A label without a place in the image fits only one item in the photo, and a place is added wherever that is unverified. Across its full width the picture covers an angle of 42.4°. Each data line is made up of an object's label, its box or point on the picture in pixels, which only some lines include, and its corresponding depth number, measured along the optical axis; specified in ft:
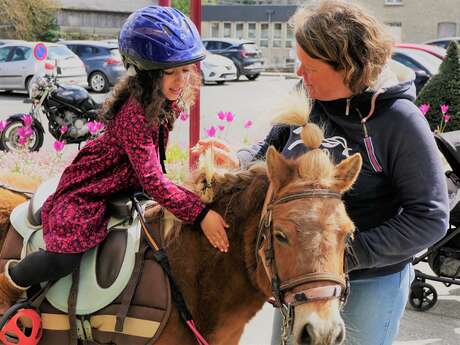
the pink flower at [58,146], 19.89
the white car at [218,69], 75.56
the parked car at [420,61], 51.88
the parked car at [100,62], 66.23
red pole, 18.52
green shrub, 30.78
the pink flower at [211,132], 17.73
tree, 100.07
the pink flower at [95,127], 20.92
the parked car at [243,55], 83.66
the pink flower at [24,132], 22.68
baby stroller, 15.20
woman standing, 7.13
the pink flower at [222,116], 19.66
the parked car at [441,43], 86.54
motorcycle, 30.20
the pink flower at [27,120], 24.25
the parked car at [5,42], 62.81
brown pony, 6.44
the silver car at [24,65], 59.21
